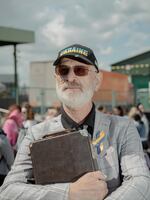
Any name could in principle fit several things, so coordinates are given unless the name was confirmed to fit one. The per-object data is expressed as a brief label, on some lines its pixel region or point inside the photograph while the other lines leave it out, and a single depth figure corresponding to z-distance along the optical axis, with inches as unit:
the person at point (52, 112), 348.0
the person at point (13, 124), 289.1
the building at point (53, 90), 540.4
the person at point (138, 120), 357.2
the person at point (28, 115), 329.2
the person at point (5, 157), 159.8
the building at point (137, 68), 934.4
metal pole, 680.9
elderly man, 74.0
